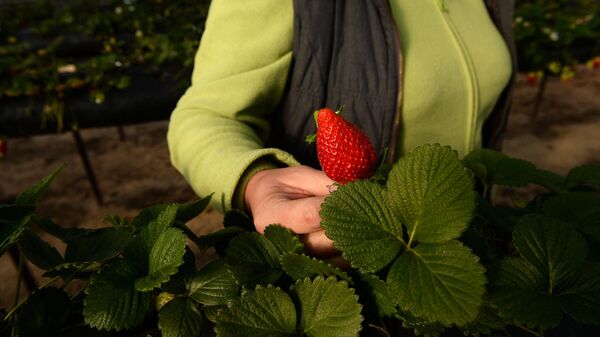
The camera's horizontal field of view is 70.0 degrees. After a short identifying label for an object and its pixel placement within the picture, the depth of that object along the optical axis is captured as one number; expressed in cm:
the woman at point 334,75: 72
